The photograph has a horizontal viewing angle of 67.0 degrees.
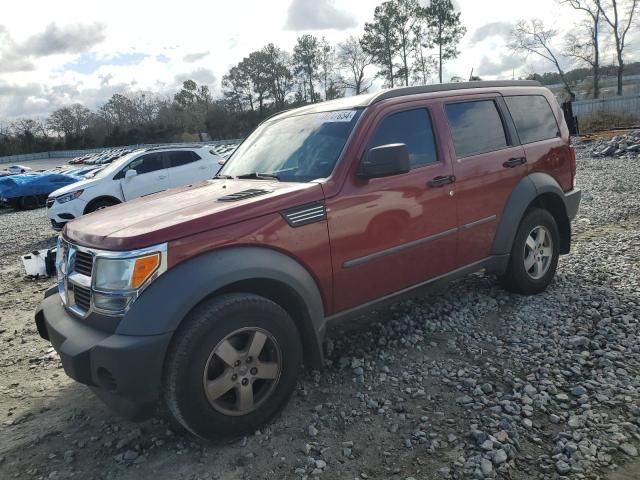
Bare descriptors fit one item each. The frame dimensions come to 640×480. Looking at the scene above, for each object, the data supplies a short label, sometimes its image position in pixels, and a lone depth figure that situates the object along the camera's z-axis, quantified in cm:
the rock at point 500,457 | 259
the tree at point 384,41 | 5628
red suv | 262
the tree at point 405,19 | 5625
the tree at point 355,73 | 6148
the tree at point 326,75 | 6383
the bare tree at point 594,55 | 4592
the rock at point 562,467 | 250
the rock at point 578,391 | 312
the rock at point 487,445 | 268
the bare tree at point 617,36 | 4503
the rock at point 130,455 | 286
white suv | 1005
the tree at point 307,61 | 6481
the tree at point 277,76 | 6612
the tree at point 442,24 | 5425
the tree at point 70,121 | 7362
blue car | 1783
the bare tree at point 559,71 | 4718
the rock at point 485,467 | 252
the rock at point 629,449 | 259
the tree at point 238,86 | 6688
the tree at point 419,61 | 5688
